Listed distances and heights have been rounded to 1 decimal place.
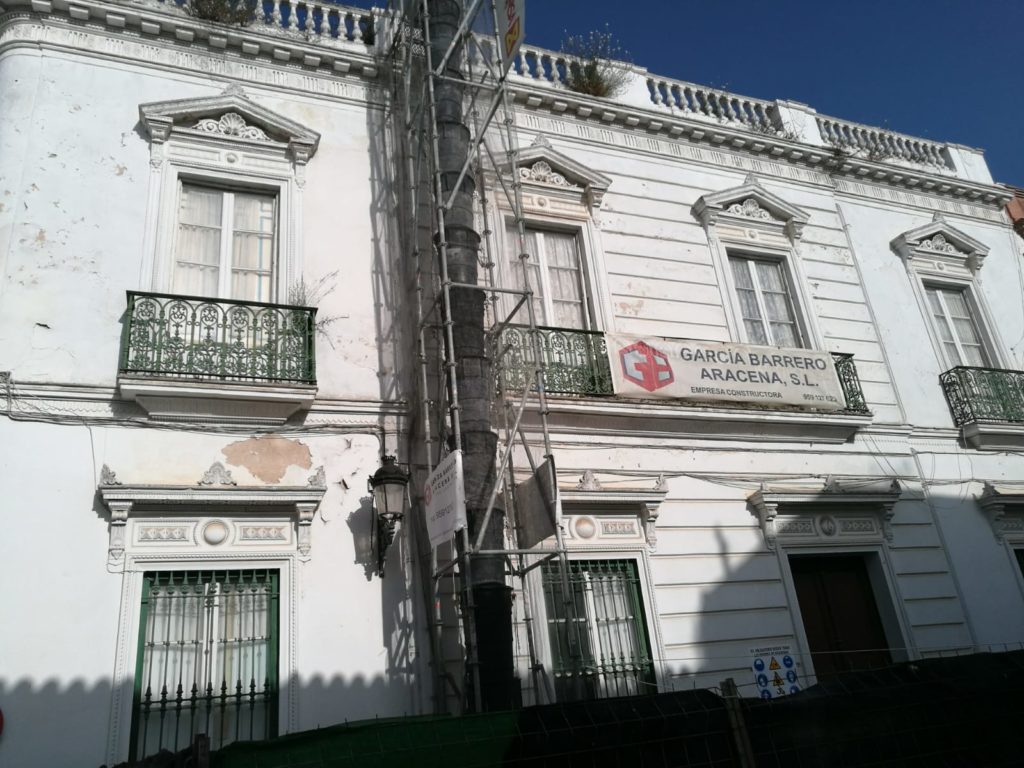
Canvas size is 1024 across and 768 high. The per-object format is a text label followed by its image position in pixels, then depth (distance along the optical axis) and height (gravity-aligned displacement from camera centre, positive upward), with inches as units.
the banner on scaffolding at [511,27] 294.7 +230.3
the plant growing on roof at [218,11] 326.0 +268.8
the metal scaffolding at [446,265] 256.8 +155.1
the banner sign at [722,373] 326.3 +119.9
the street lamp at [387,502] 257.4 +64.1
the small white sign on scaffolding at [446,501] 236.1 +59.0
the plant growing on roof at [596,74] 398.3 +282.0
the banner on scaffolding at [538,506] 251.8 +58.9
